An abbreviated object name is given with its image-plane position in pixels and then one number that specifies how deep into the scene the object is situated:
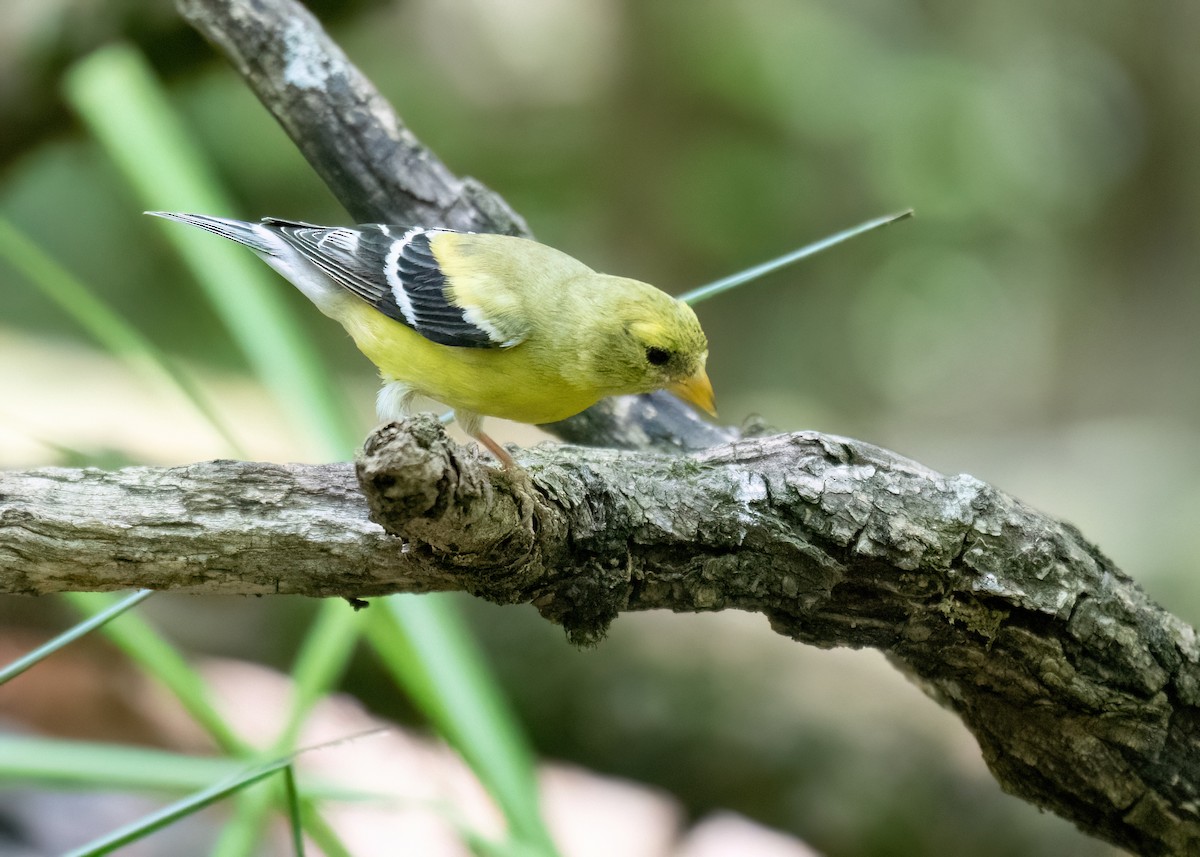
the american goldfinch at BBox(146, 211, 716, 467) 4.81
